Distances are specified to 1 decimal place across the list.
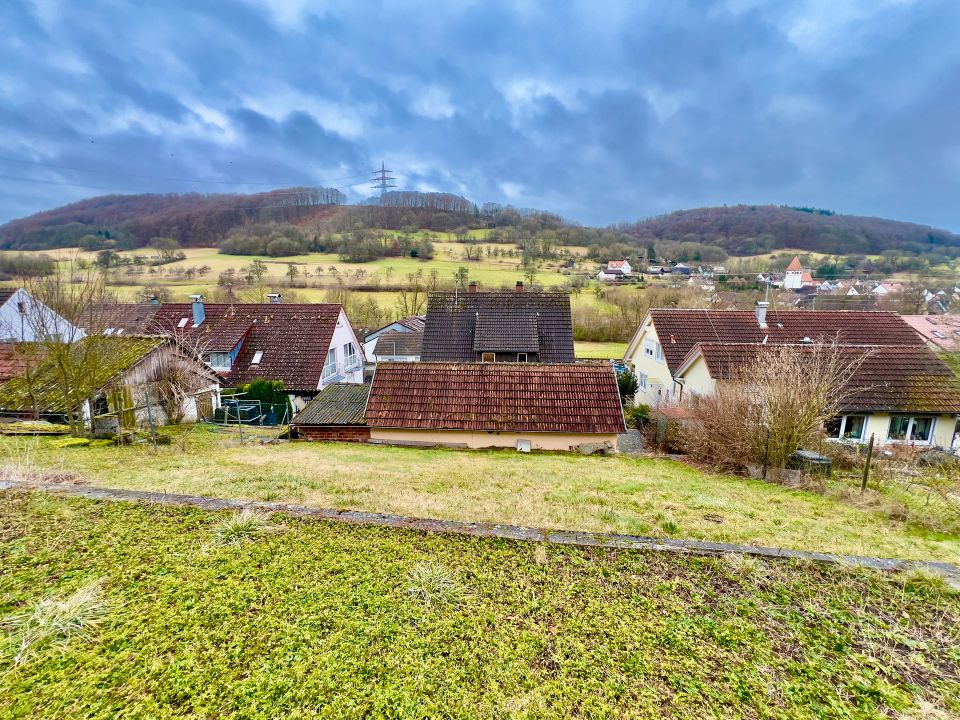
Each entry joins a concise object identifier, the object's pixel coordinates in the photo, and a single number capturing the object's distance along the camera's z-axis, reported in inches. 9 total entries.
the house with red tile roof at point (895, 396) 652.7
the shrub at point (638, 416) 820.0
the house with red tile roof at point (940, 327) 1206.8
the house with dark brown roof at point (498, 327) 972.6
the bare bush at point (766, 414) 421.7
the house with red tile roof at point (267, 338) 928.3
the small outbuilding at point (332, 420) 629.9
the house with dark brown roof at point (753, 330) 910.4
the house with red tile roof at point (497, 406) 600.1
